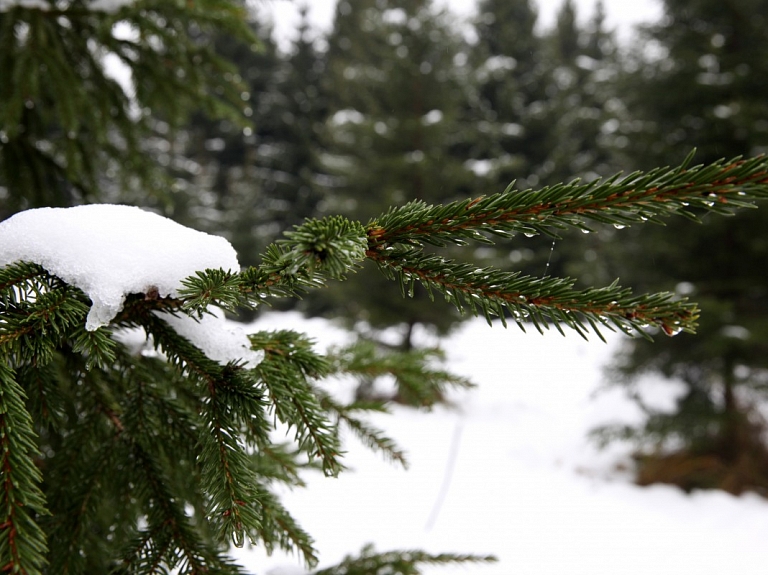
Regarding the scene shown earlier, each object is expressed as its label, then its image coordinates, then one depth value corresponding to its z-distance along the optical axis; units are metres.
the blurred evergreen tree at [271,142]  17.20
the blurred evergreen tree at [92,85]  1.84
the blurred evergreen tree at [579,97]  13.49
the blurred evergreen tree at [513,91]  13.06
